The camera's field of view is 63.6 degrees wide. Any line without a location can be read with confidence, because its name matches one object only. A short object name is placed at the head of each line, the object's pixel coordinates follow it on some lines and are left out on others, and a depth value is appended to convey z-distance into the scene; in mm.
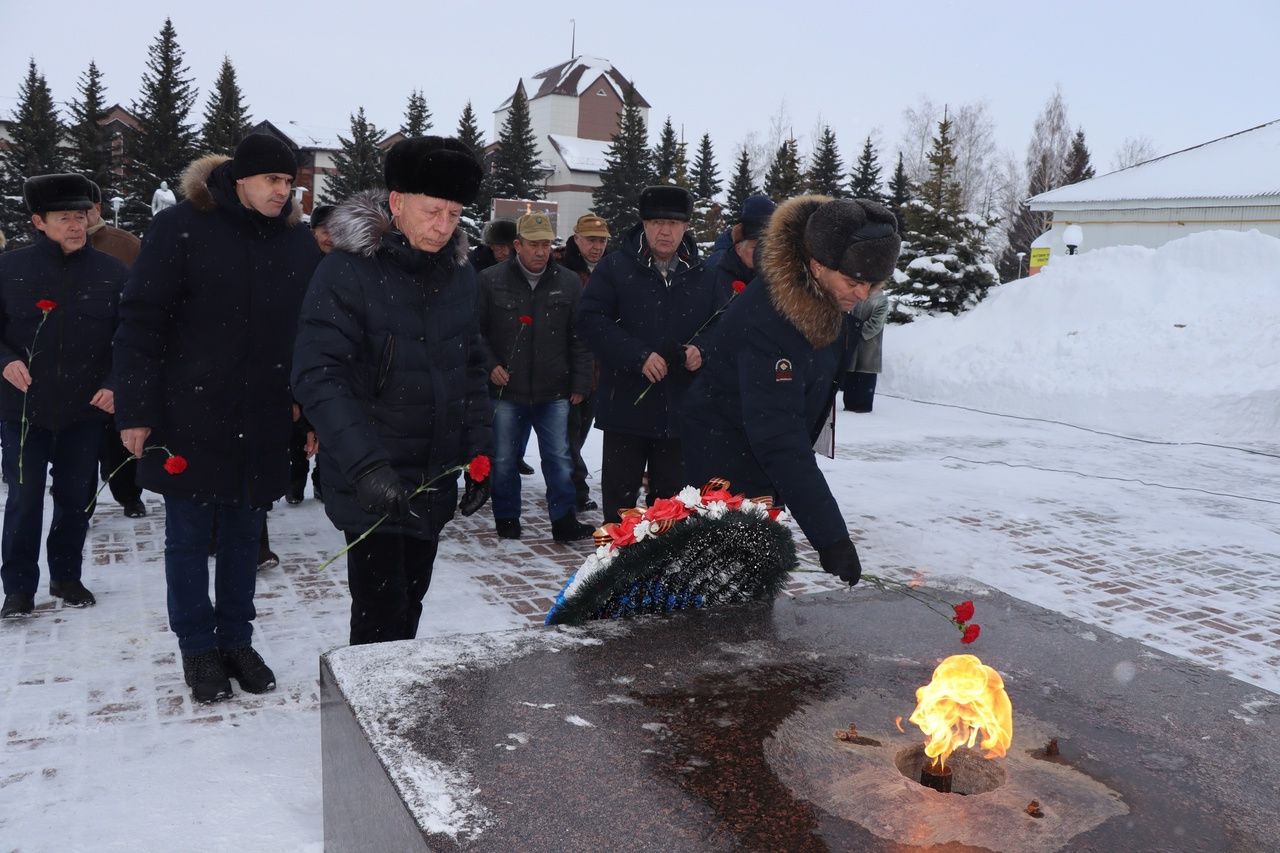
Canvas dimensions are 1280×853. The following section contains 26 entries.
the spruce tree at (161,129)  40250
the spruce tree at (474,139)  42250
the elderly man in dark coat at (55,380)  4762
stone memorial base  2002
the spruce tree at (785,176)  32625
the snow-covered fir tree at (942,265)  21016
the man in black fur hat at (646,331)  5676
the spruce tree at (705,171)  51688
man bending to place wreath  3252
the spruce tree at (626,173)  47156
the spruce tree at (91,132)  40594
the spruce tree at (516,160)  46375
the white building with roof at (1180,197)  21000
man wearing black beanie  3732
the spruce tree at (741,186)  46750
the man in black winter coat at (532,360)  6598
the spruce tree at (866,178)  45281
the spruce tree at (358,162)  43344
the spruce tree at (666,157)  46844
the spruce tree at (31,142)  40938
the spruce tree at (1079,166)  56000
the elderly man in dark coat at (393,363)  3136
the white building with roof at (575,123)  68875
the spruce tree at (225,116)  42062
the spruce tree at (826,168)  43875
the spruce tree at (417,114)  44469
